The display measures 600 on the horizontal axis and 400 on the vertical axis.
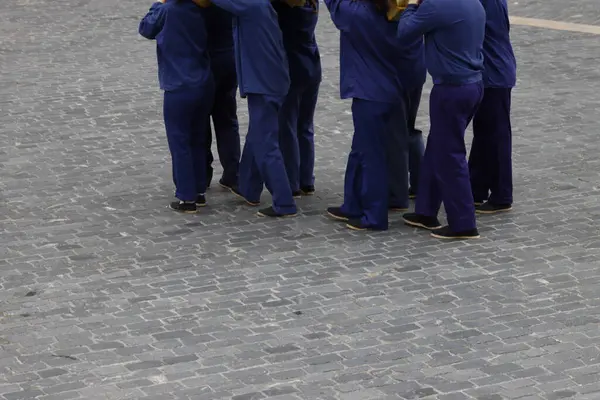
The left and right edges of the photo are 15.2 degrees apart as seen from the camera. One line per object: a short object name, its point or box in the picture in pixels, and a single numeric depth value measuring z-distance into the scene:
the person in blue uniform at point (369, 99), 14.82
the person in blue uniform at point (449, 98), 14.25
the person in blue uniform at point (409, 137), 15.09
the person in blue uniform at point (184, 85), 15.72
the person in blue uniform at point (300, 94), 15.93
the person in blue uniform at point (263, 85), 15.36
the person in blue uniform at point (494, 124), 15.48
